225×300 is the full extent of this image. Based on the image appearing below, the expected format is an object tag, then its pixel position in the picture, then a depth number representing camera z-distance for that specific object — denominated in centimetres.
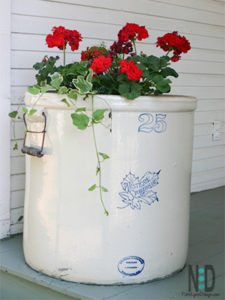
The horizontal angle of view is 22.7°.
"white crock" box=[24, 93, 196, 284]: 230
